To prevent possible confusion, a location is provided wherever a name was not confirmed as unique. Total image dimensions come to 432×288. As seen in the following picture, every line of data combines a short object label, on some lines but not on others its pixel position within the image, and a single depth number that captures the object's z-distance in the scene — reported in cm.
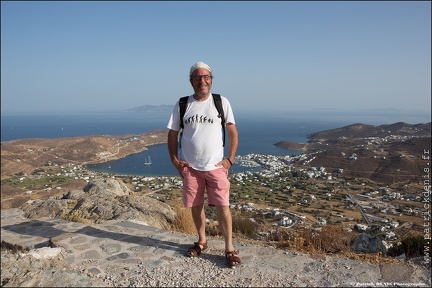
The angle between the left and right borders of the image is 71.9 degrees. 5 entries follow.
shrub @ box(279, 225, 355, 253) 397
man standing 314
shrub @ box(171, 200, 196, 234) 547
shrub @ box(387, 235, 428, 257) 396
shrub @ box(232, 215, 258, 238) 612
